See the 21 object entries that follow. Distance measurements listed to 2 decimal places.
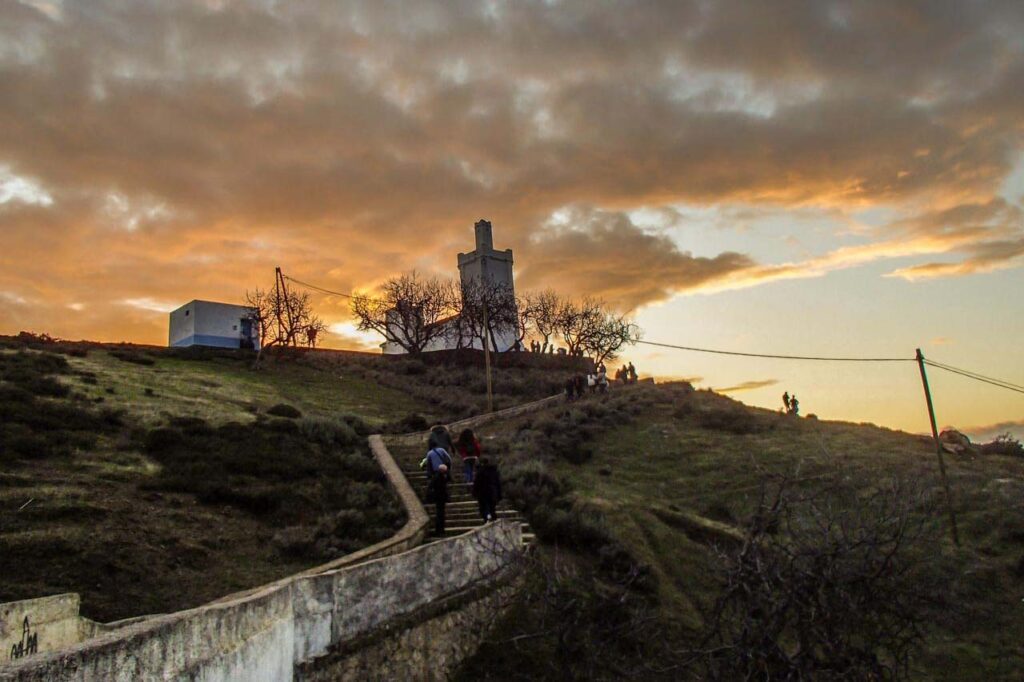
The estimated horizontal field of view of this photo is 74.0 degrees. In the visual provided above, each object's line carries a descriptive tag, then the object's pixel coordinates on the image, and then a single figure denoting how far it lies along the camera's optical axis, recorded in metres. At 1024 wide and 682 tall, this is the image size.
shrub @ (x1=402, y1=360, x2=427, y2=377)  53.88
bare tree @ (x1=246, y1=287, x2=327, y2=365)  52.44
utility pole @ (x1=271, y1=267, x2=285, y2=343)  48.03
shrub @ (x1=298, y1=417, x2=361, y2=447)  24.72
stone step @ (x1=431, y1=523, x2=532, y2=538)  14.35
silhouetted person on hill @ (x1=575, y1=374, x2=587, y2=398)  41.01
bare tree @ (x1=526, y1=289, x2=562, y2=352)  65.44
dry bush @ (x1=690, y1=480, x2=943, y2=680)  8.42
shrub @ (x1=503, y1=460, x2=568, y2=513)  17.98
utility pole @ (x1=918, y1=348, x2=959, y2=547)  19.39
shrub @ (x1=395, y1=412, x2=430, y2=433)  28.79
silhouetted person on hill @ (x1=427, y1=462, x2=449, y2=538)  13.19
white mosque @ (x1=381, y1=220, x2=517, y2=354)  62.53
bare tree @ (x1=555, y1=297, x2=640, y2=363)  66.81
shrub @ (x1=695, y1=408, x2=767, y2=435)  32.25
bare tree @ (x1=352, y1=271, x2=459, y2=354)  61.09
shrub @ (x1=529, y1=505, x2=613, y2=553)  15.38
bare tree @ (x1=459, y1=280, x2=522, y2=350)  60.03
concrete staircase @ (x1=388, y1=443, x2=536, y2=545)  14.66
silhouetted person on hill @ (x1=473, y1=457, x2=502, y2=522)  13.23
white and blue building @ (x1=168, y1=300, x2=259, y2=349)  52.16
